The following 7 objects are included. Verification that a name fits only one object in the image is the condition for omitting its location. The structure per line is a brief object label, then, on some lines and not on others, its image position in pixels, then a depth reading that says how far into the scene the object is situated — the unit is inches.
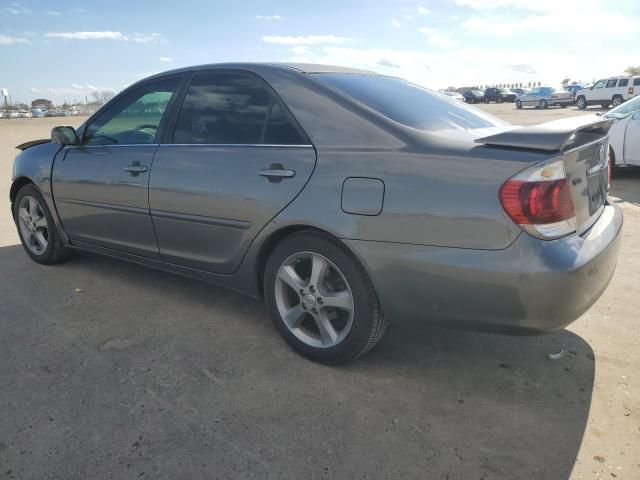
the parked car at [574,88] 1514.6
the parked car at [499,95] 2180.1
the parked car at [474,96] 2240.2
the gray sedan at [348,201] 90.6
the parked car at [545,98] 1523.1
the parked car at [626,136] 314.0
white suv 1210.6
